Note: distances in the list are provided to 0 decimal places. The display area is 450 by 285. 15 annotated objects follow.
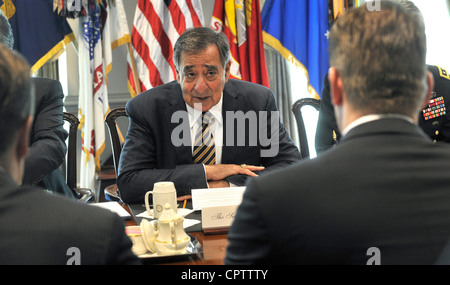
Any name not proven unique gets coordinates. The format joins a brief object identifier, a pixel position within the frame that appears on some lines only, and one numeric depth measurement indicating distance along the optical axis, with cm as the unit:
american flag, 407
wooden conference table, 146
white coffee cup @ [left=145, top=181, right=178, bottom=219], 191
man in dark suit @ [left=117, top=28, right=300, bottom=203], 248
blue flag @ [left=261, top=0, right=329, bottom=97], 426
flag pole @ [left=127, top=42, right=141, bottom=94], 412
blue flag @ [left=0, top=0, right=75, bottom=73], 394
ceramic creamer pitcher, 151
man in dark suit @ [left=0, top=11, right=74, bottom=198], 231
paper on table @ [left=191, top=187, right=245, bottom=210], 189
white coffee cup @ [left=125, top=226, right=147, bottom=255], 151
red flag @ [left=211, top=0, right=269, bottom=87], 415
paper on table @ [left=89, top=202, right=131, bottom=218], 195
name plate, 173
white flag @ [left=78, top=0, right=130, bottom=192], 401
